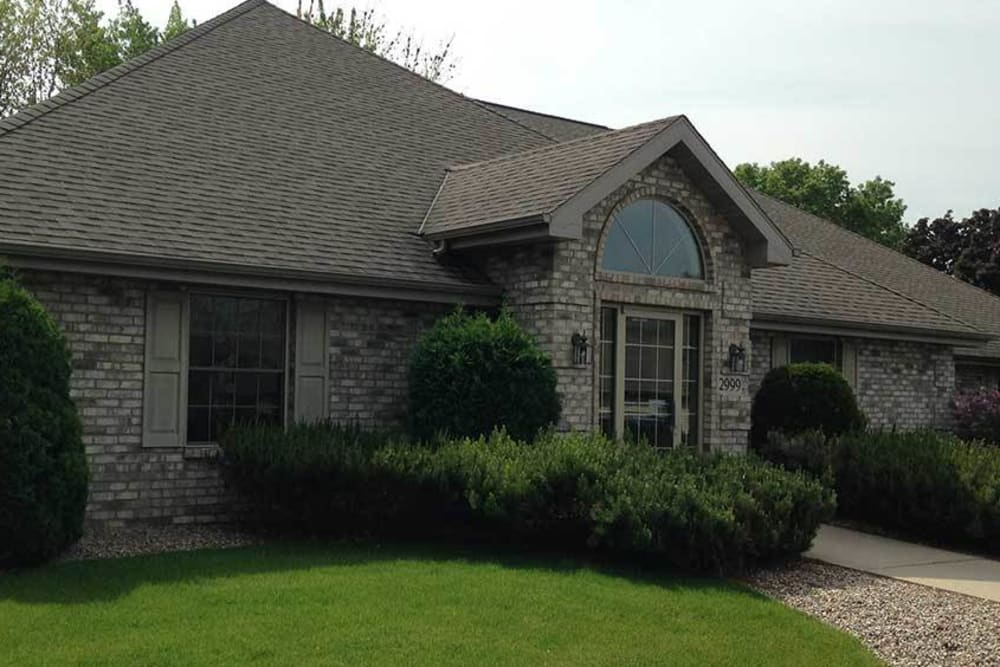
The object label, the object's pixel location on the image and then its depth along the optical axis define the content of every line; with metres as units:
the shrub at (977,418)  20.86
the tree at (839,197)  52.72
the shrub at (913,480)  12.99
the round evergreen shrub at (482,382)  12.77
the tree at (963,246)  40.28
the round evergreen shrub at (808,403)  16.52
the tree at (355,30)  37.34
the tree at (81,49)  35.38
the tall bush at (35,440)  9.48
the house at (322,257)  12.20
